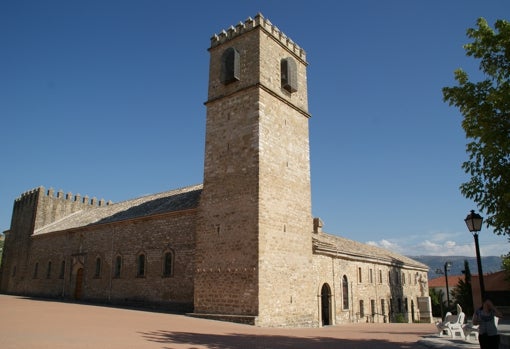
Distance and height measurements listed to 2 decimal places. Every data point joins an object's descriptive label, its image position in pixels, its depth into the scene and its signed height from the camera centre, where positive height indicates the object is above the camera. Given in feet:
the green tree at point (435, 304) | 161.99 -9.33
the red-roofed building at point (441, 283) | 231.91 -1.08
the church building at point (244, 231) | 60.75 +8.66
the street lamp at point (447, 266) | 81.35 +3.07
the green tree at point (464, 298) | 124.36 -5.33
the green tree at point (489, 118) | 32.60 +13.79
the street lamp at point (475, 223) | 36.45 +5.29
